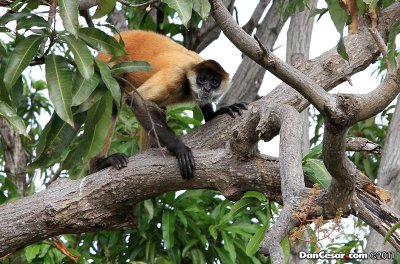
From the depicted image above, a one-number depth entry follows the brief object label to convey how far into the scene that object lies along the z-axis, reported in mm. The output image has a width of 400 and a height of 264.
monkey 11031
